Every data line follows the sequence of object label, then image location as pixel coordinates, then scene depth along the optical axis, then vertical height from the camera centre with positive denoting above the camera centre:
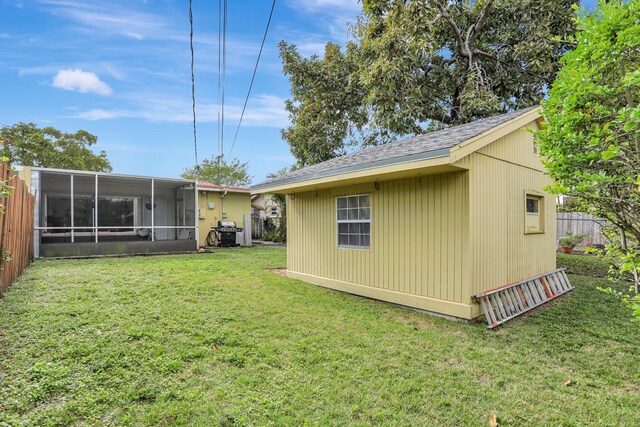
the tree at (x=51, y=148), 20.55 +5.07
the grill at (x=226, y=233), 14.81 -0.59
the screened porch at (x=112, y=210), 10.12 +0.47
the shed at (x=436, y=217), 4.65 +0.03
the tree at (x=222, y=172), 29.62 +4.60
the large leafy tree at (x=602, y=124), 1.87 +0.65
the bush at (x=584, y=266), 8.44 -1.35
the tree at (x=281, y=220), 18.11 -0.01
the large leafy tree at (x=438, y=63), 9.79 +5.48
